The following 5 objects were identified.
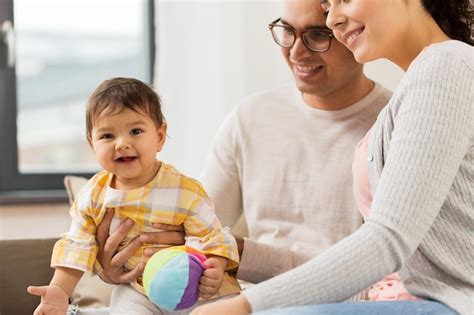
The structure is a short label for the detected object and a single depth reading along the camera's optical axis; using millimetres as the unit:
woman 1471
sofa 2089
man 2032
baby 1776
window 3296
